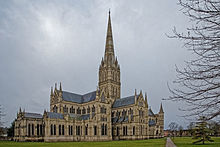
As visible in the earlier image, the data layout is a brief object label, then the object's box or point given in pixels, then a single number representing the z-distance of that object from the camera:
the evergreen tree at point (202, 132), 40.94
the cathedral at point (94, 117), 59.81
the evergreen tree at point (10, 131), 83.44
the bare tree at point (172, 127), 96.26
